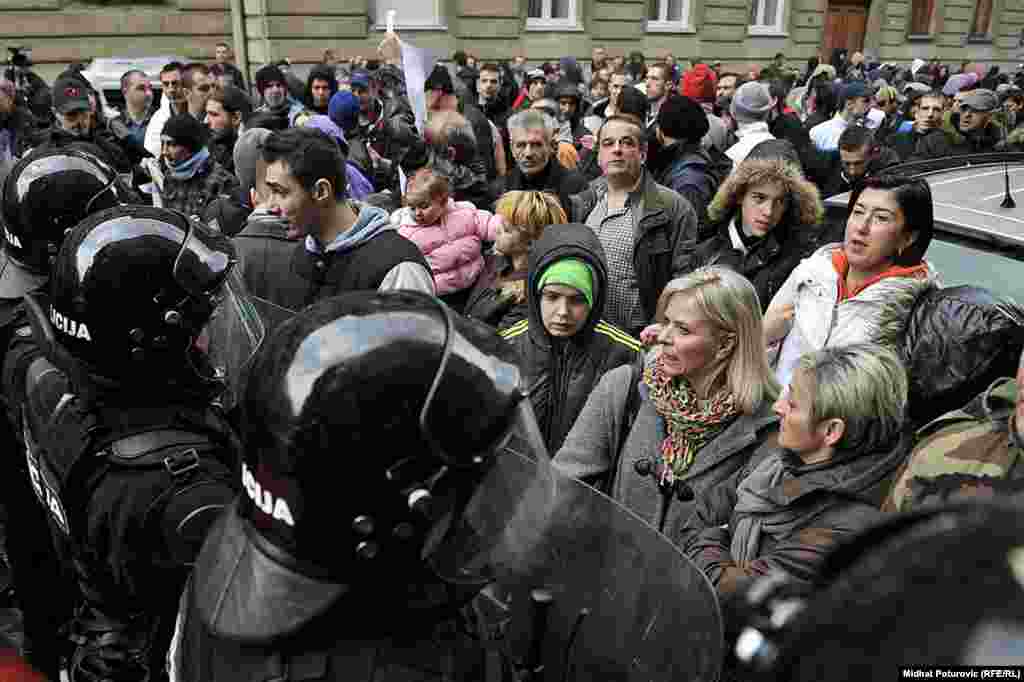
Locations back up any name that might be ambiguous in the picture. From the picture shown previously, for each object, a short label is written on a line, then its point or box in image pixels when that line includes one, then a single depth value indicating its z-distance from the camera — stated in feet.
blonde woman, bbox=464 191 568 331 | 11.62
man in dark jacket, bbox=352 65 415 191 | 19.44
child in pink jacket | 13.46
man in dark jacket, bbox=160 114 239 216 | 16.53
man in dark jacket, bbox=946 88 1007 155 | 20.31
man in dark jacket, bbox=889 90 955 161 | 20.39
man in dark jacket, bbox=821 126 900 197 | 16.20
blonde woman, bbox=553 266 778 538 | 7.64
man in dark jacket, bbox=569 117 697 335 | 12.67
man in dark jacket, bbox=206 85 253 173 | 20.50
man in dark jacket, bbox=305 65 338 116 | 27.20
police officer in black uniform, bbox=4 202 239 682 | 5.74
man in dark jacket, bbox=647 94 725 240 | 15.85
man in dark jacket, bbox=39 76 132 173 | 21.25
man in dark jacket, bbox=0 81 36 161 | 23.29
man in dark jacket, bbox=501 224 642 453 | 9.55
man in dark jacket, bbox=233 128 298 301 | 10.89
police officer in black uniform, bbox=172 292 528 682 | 4.02
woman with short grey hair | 6.09
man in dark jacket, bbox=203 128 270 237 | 15.04
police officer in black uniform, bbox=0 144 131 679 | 8.31
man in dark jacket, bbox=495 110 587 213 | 16.08
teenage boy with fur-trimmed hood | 11.84
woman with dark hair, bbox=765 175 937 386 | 9.49
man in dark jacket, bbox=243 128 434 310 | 9.93
